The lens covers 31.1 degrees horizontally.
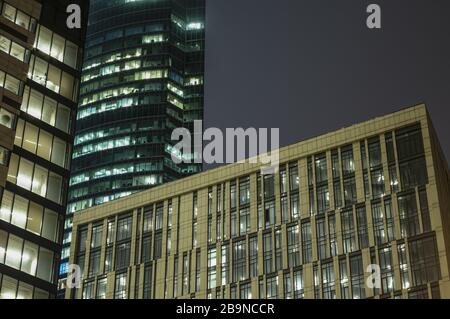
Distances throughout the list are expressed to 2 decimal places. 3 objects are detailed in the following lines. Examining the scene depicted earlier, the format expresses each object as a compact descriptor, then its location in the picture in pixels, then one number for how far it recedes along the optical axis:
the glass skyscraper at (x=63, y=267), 192.50
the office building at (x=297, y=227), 110.12
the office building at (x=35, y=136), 74.31
